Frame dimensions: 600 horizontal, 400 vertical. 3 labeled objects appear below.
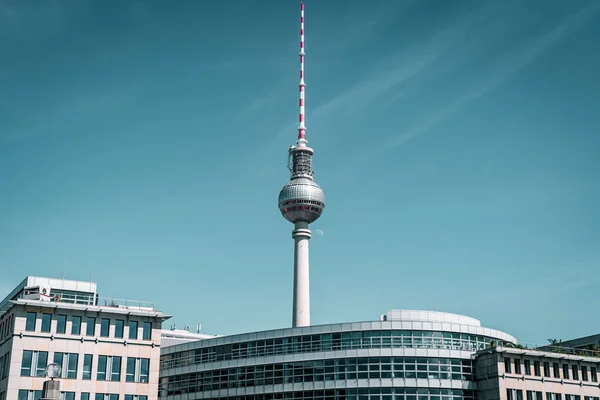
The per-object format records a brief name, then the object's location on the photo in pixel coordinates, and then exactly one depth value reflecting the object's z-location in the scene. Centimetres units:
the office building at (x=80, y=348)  8019
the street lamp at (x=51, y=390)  6147
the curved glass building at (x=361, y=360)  9538
